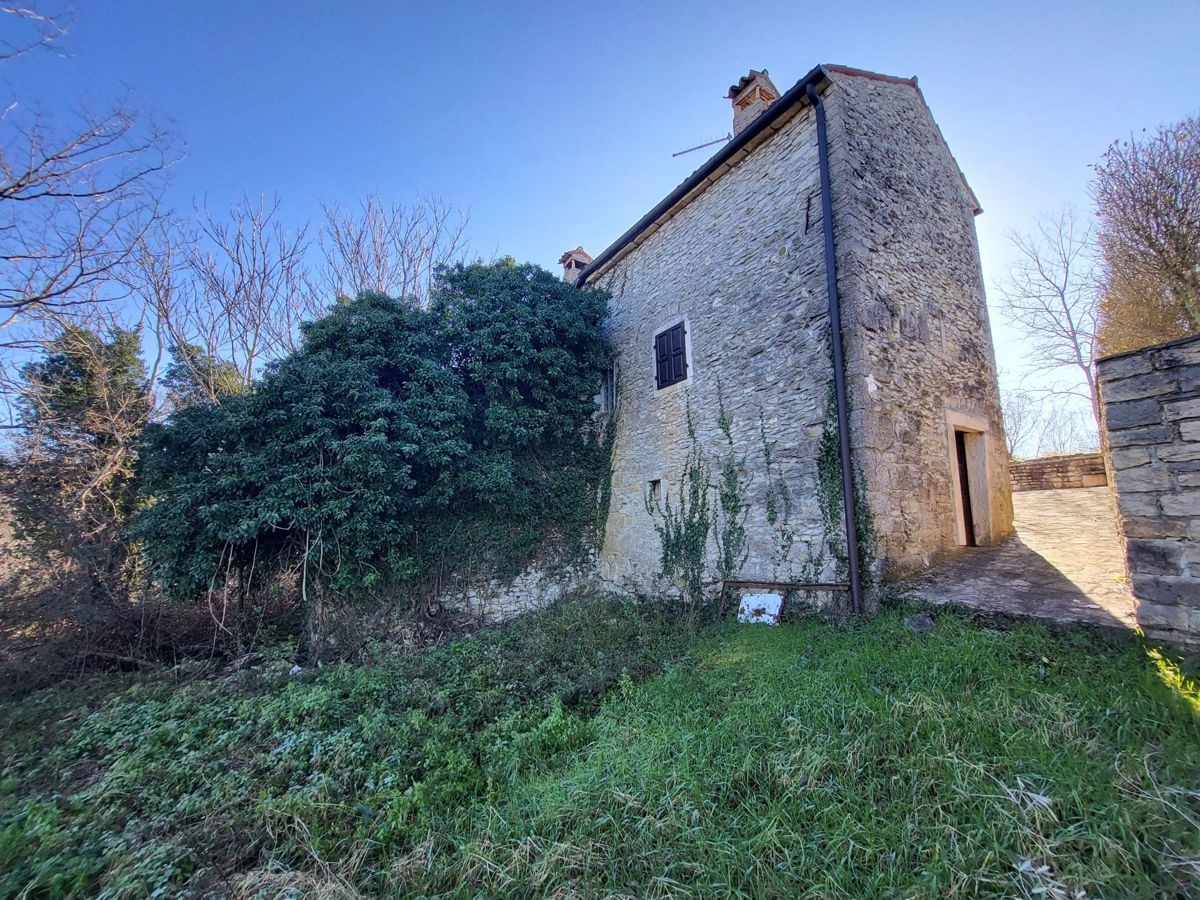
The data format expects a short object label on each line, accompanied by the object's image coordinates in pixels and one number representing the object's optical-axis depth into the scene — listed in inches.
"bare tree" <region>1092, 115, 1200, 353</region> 381.1
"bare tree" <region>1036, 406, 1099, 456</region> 912.6
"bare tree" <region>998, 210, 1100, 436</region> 558.6
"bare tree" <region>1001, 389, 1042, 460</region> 911.0
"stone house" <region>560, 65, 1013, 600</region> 227.8
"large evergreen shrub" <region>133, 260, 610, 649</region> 263.3
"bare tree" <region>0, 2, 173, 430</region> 199.5
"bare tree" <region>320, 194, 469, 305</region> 531.8
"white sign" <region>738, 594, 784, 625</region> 230.8
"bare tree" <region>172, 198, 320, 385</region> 444.5
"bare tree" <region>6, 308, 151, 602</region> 261.6
